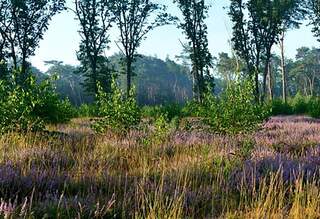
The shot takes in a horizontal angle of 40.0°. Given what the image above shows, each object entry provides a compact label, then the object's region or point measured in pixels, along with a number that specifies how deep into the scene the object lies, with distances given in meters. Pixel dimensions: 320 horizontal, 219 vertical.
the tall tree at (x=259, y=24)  45.91
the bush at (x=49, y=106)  10.52
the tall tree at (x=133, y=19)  45.16
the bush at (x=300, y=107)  34.41
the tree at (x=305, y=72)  113.62
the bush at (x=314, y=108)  27.30
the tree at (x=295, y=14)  47.91
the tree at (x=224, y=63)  102.19
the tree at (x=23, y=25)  41.47
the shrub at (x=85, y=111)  31.29
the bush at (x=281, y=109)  34.06
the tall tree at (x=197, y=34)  44.91
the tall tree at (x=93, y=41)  40.19
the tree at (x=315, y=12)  48.06
